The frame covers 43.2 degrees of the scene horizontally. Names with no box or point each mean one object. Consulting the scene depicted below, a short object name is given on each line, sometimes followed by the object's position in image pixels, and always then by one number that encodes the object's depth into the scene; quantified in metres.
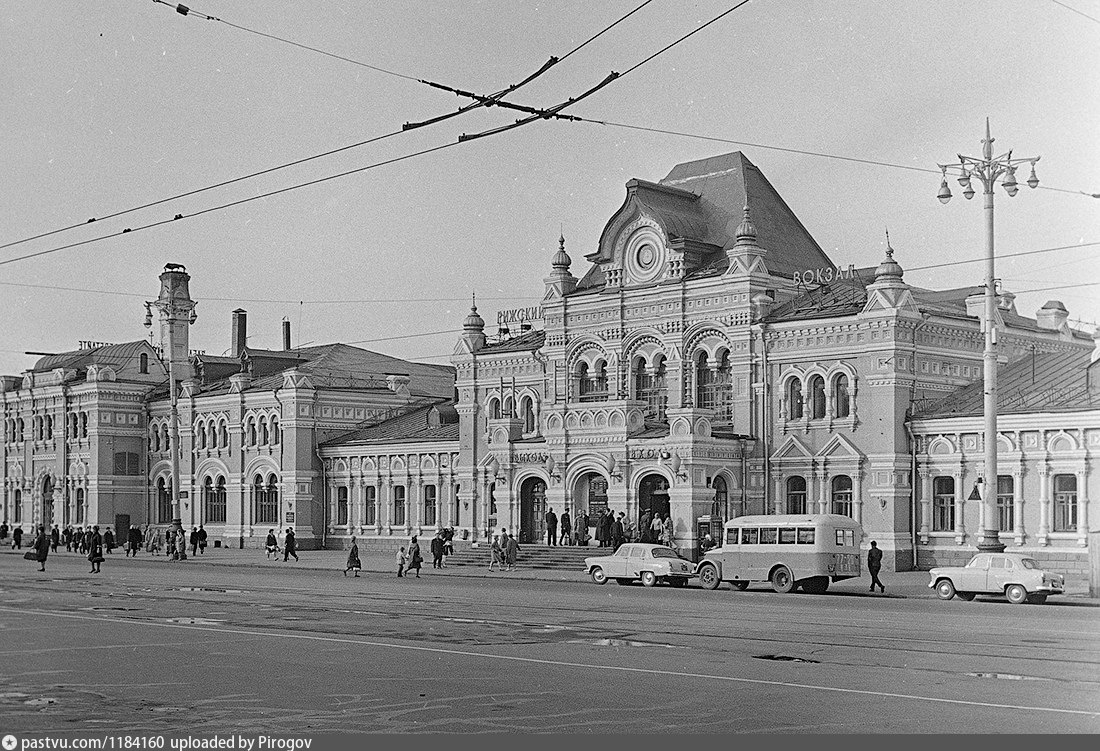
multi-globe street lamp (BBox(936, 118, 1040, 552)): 32.30
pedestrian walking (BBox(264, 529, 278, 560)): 55.19
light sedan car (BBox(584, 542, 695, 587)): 37.72
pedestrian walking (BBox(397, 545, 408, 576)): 43.56
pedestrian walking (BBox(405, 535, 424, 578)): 43.19
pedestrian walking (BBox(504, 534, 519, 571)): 46.25
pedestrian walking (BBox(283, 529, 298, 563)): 53.69
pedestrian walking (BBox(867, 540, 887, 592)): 35.34
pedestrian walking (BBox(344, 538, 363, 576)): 43.44
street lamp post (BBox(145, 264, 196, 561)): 72.94
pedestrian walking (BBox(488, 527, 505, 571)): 46.16
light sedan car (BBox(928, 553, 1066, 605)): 30.66
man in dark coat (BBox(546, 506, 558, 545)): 49.72
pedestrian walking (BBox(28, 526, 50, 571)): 47.06
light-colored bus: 35.47
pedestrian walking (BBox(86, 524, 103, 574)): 44.03
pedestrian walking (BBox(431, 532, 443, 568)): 48.09
